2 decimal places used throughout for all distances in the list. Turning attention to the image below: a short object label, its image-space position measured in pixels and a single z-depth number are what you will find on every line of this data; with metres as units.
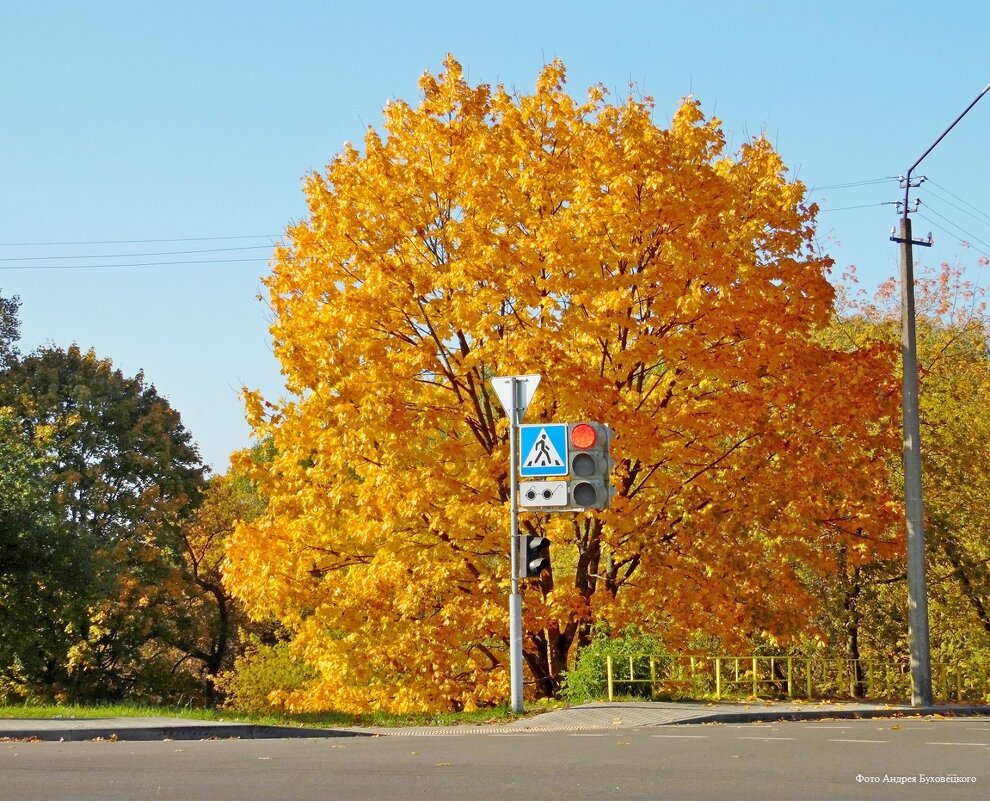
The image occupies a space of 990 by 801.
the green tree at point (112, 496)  44.03
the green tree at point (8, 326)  46.88
